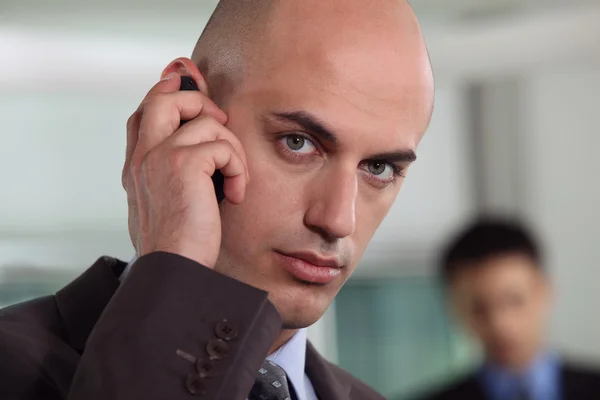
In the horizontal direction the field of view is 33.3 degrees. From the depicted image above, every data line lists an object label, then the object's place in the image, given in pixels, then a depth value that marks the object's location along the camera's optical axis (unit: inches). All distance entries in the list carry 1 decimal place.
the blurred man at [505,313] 144.3
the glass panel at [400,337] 201.9
